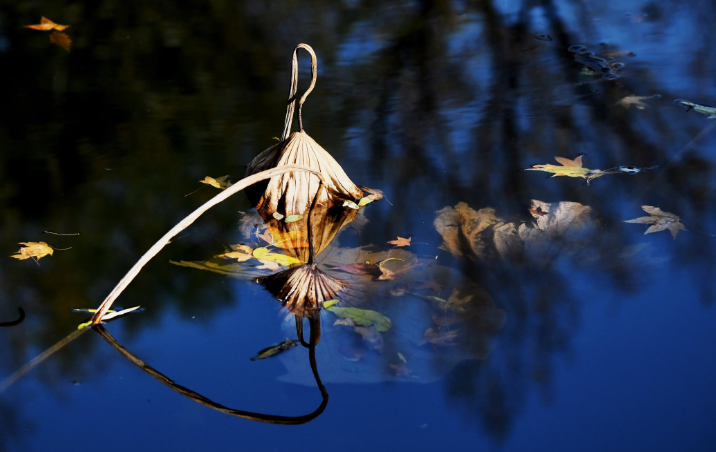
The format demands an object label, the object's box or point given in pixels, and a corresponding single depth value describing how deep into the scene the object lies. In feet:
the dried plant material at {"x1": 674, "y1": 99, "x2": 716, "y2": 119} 9.48
